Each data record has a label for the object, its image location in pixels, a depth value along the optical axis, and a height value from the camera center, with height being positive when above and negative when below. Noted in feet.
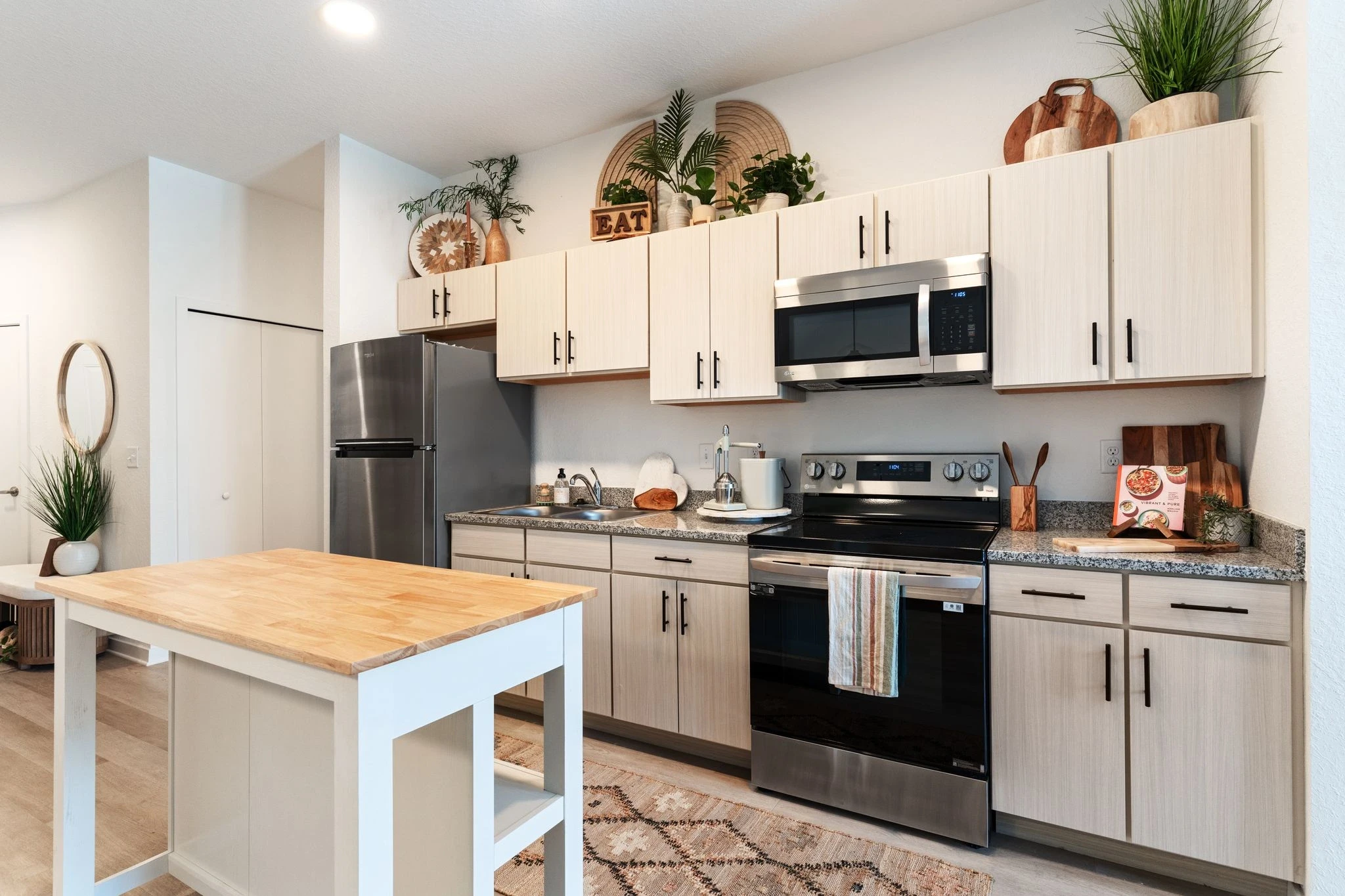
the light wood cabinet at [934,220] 7.54 +2.57
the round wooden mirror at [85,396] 13.37 +1.04
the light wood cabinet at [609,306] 9.82 +2.08
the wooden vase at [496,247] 11.93 +3.53
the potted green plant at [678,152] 10.21 +4.46
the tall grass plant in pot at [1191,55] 6.55 +3.86
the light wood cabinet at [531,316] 10.61 +2.07
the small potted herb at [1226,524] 6.55 -0.79
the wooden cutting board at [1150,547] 6.28 -0.97
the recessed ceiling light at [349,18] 8.21 +5.33
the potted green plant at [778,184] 9.02 +3.52
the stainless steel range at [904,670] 6.60 -2.34
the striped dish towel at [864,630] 6.79 -1.89
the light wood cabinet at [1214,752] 5.57 -2.64
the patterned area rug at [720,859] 6.13 -3.99
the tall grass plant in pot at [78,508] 12.73 -1.17
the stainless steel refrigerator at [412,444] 10.32 +0.04
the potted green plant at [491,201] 12.00 +4.63
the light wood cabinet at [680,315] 9.27 +1.82
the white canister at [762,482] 9.22 -0.51
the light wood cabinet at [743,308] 8.77 +1.81
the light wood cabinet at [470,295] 11.41 +2.58
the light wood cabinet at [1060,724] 6.19 -2.64
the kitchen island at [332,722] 3.70 -1.93
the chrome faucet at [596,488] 11.30 -0.70
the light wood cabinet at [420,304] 12.05 +2.57
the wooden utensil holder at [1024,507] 7.91 -0.74
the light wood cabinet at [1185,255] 6.38 +1.83
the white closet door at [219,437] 13.08 +0.20
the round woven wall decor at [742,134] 9.96 +4.62
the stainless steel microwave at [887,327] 7.40 +1.36
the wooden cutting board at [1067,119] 7.78 +3.82
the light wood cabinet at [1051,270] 6.98 +1.83
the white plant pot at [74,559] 12.61 -2.08
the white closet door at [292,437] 14.55 +0.22
